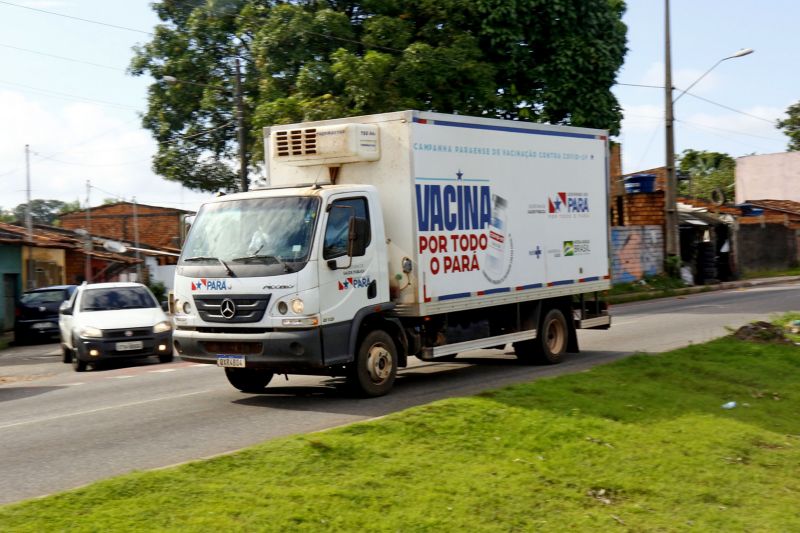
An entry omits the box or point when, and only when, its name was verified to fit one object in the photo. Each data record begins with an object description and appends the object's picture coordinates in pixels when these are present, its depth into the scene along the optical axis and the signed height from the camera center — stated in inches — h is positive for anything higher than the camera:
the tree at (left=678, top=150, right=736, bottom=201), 3176.7 +339.5
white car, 688.4 -30.8
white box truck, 403.9 +10.6
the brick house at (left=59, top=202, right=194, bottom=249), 2283.5 +152.2
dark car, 1047.6 -33.3
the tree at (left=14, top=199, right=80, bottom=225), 3782.0 +332.6
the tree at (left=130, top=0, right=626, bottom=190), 999.0 +253.4
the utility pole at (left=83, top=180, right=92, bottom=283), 1195.3 +46.0
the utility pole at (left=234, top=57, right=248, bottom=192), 1032.8 +174.6
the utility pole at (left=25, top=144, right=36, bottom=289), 1325.5 +39.7
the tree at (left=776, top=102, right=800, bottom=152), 3034.0 +443.2
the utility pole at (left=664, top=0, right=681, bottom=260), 1305.4 +118.7
